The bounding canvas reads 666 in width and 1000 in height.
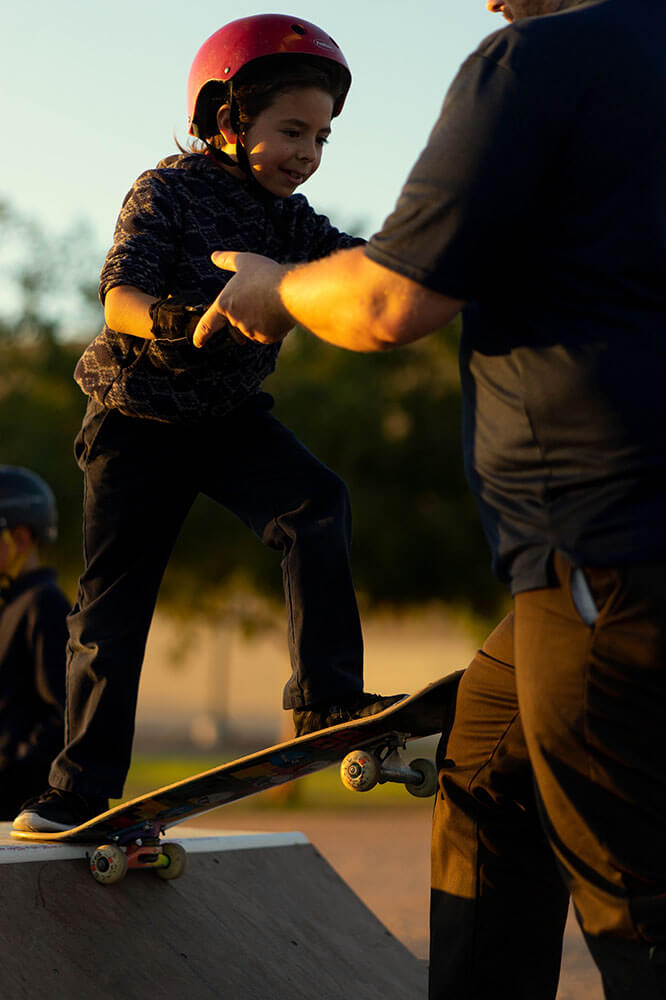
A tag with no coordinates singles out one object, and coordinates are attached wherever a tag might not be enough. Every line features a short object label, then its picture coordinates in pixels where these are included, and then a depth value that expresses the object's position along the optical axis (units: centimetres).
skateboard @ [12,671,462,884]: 708
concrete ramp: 767
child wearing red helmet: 761
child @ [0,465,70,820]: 1141
